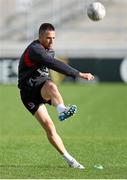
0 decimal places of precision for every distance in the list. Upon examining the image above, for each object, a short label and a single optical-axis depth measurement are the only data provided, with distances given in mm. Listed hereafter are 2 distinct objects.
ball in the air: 21862
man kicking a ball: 19000
